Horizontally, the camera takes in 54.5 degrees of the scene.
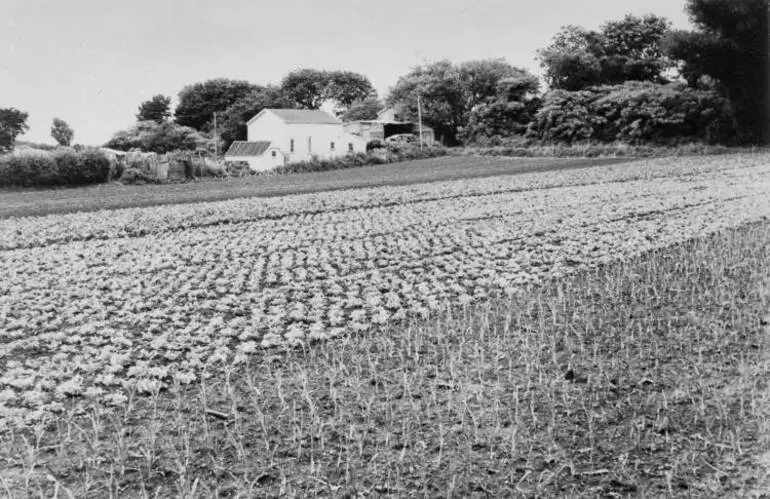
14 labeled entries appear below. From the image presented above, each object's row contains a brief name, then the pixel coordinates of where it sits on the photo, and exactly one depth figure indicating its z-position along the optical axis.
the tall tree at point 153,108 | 69.25
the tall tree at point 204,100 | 69.75
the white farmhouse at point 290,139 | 54.69
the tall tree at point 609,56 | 53.72
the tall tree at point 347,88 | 79.19
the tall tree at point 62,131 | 69.50
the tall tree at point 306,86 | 76.88
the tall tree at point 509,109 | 51.38
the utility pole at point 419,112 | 58.69
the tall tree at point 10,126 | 43.97
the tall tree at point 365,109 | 74.75
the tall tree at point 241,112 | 63.94
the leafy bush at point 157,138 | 56.81
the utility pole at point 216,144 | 56.23
